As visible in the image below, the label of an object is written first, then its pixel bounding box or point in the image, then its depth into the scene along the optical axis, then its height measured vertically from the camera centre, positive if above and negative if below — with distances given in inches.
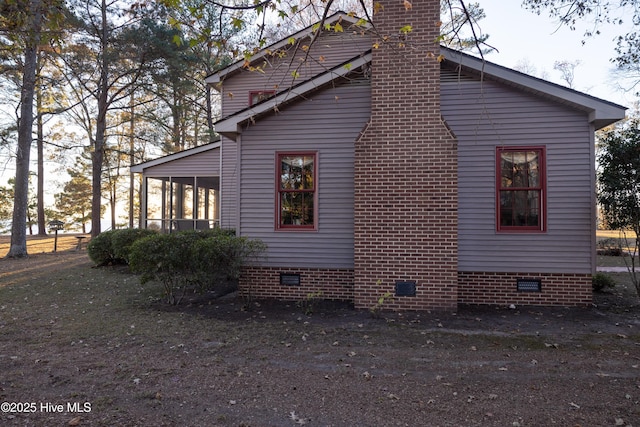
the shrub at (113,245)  457.4 -36.9
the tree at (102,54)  719.1 +309.3
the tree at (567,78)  1096.3 +395.5
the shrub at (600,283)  350.9 -60.8
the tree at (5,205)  1332.4 +32.6
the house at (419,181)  271.4 +26.1
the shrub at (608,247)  708.6 -59.0
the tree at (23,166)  557.0 +74.7
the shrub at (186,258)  277.4 -31.5
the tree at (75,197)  1277.1 +60.5
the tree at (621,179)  277.9 +26.9
